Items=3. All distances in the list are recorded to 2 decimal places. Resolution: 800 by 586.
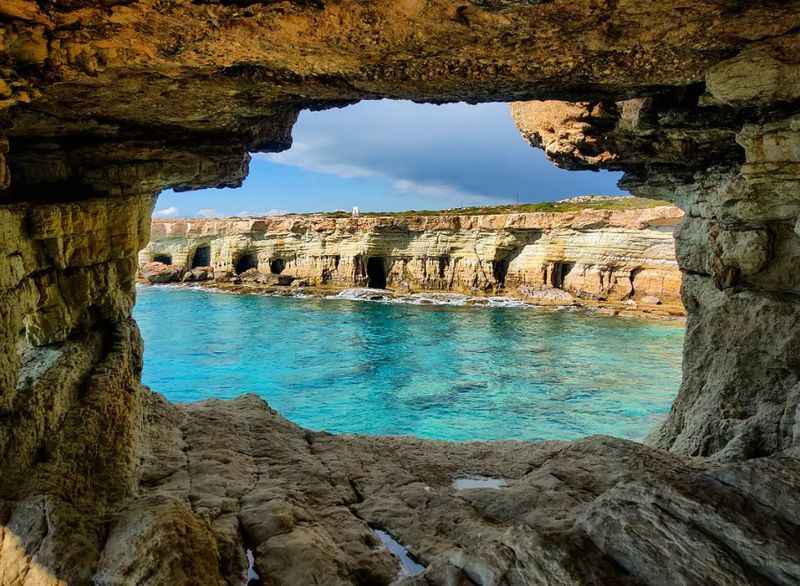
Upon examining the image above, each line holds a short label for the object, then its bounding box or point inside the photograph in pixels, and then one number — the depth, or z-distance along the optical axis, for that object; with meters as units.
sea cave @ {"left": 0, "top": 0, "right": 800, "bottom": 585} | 4.14
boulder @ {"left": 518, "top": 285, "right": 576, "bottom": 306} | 42.41
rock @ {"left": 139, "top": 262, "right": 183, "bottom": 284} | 55.22
